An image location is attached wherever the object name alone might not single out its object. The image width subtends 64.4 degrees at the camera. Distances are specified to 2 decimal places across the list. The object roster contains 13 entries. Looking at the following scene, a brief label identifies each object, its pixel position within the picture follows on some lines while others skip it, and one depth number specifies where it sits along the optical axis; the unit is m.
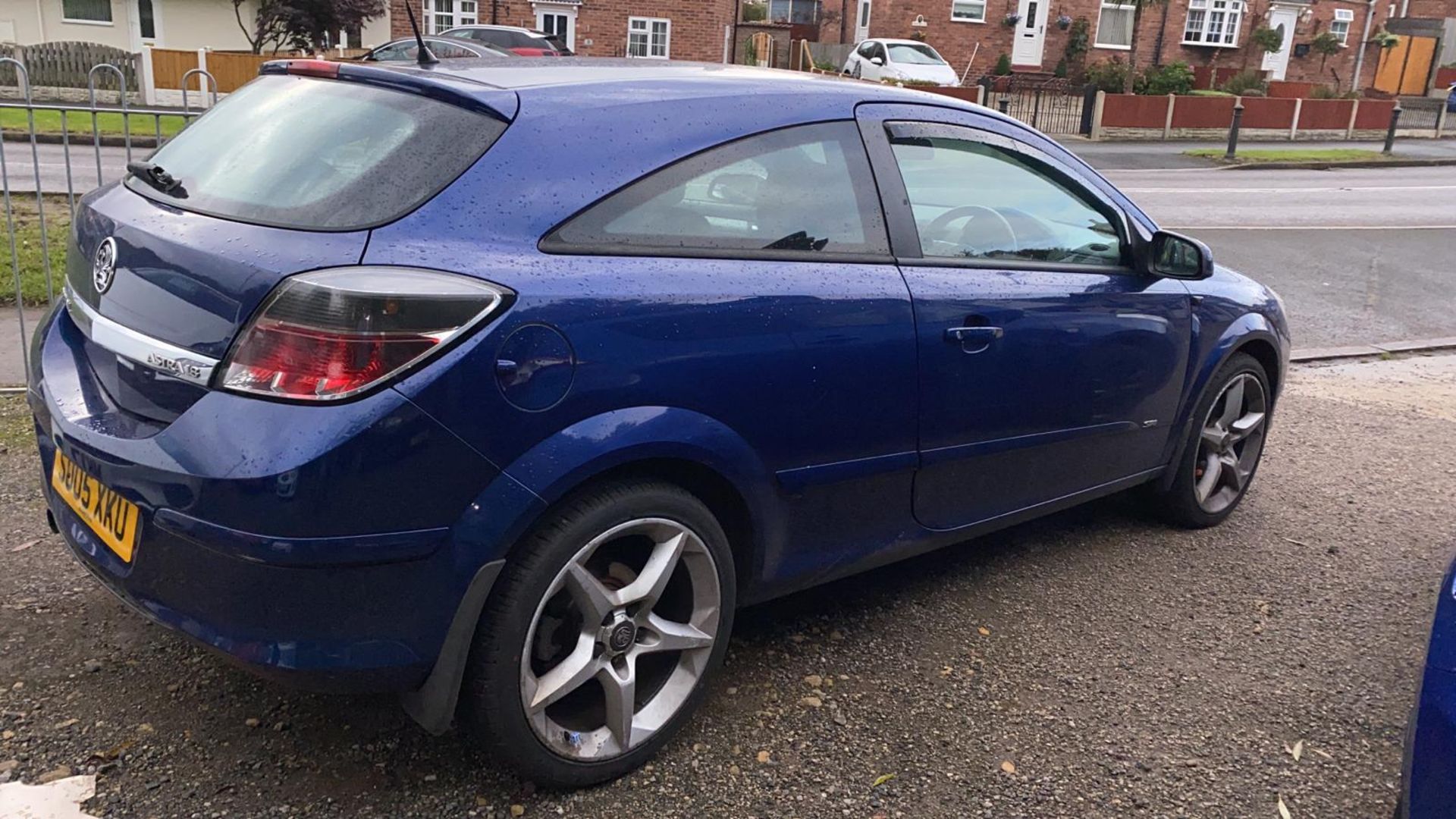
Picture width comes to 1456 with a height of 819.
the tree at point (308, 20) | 26.27
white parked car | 29.33
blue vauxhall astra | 2.36
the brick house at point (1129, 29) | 38.47
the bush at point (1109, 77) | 36.38
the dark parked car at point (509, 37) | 22.97
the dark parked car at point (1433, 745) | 2.22
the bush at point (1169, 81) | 34.62
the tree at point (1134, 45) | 33.38
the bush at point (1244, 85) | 37.31
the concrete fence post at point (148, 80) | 25.30
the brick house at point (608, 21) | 31.16
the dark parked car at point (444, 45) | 15.88
